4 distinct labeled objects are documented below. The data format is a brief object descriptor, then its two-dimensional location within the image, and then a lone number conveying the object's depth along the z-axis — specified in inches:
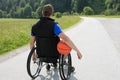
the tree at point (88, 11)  4210.1
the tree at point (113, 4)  4023.1
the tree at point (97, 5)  4896.9
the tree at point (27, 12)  5536.4
